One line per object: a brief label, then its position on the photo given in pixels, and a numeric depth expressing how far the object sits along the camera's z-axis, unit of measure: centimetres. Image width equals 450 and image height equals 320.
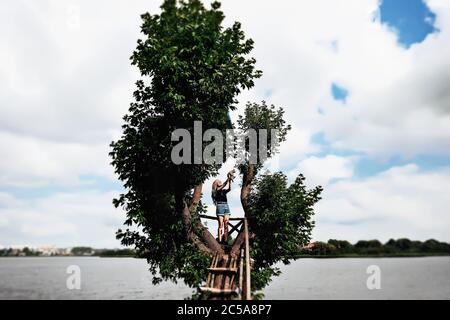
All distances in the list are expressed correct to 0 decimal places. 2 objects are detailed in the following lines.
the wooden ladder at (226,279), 1516
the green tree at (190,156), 1862
